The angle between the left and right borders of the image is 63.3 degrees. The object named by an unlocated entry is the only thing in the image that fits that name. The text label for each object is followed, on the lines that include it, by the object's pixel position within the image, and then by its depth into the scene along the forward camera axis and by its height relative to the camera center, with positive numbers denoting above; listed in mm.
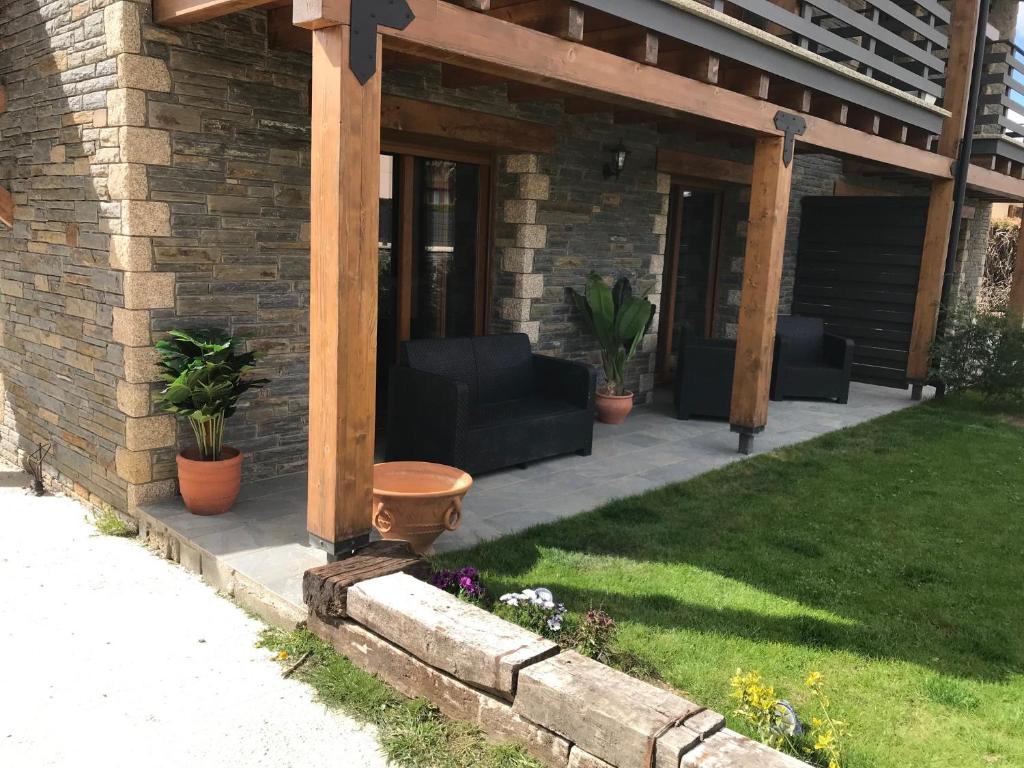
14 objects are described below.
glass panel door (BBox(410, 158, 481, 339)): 5965 -91
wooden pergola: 3102 +589
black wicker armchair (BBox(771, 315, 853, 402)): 8242 -1117
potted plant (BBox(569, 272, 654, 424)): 6688 -658
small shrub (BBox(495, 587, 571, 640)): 3160 -1418
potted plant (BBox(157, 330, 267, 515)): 4066 -856
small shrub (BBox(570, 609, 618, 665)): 3064 -1456
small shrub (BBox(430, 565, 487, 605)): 3320 -1383
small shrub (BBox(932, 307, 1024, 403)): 8211 -933
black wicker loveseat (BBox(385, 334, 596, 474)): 4945 -1075
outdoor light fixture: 6707 +683
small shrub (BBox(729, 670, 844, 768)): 2557 -1459
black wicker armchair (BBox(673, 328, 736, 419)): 7152 -1100
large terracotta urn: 3750 -1204
